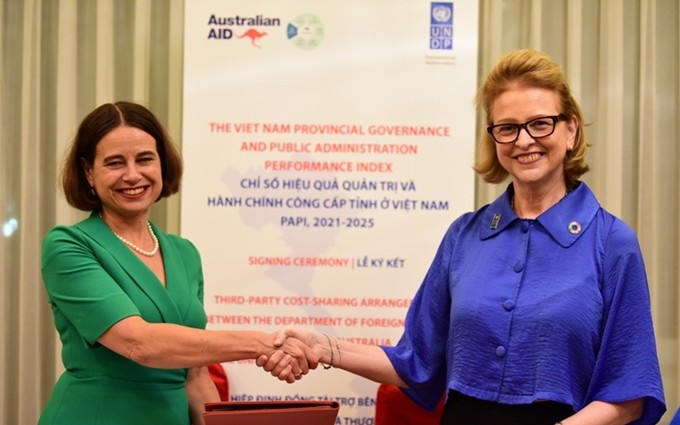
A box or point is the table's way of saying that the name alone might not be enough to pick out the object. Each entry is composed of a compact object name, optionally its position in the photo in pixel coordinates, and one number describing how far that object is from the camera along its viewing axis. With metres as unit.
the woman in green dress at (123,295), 2.13
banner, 3.44
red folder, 2.04
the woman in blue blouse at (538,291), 1.98
